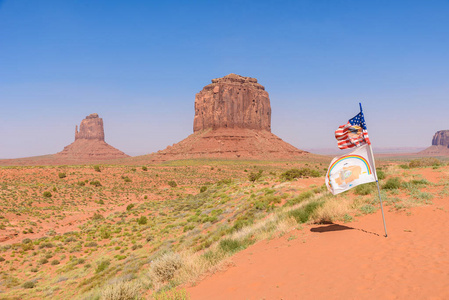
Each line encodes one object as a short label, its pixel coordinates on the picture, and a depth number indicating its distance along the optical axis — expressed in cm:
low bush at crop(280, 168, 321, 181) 3001
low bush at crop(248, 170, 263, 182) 3412
